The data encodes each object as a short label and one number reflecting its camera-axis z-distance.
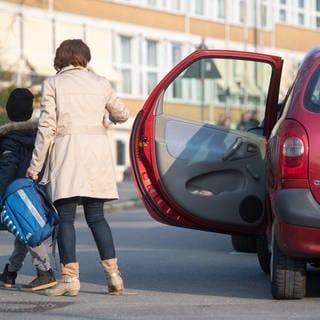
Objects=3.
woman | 9.84
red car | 10.65
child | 10.27
